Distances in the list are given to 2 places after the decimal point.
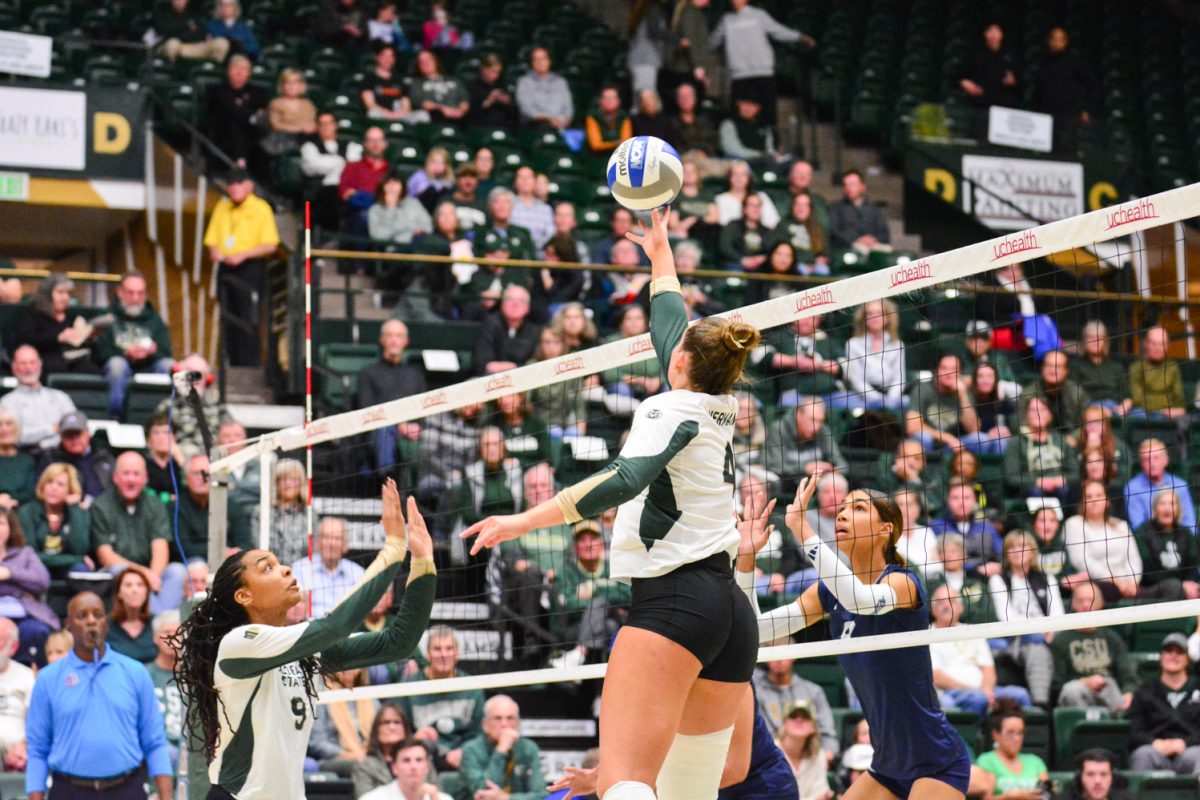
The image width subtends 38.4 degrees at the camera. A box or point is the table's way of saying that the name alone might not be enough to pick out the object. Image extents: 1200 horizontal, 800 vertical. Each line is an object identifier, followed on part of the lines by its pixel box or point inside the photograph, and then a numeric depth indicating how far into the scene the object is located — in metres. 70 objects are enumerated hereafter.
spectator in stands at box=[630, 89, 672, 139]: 18.66
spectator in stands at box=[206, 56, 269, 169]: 16.62
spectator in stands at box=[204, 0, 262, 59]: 18.22
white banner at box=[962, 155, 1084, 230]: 19.73
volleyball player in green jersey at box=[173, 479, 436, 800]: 6.04
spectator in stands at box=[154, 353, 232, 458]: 13.01
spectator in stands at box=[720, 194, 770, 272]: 16.69
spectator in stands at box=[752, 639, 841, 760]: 11.74
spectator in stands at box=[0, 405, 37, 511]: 12.30
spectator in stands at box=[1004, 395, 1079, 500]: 14.36
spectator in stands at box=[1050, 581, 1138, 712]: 12.69
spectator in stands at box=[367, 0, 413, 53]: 19.39
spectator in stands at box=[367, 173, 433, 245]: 15.86
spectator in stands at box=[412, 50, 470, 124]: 18.39
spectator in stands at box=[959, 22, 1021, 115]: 21.23
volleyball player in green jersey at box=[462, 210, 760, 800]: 5.54
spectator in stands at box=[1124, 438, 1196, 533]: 13.73
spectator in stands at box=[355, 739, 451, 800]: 10.34
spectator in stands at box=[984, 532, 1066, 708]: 12.76
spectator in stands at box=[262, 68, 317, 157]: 16.70
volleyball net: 11.66
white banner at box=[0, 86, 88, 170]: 16.47
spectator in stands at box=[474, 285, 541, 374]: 14.46
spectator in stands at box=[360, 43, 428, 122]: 17.92
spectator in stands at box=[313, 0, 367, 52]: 19.20
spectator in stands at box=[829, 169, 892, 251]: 17.92
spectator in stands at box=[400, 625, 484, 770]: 11.03
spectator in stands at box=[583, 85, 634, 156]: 18.66
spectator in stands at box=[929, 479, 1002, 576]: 12.95
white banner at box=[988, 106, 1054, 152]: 20.17
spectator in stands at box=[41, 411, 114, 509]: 12.58
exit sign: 16.81
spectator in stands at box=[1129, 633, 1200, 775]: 12.00
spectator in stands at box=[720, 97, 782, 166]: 19.39
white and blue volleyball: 6.69
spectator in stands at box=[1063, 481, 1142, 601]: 13.16
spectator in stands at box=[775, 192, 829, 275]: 16.88
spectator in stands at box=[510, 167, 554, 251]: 16.52
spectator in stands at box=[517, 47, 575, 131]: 18.84
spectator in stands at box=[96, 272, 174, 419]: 14.03
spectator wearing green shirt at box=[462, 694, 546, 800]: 10.76
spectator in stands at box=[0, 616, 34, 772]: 10.31
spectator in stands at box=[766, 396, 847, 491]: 12.87
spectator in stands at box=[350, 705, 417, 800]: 10.58
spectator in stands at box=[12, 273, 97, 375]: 13.91
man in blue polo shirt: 9.05
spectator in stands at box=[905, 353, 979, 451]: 14.06
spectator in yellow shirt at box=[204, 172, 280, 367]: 15.27
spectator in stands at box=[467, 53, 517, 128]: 18.64
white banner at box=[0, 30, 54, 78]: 16.38
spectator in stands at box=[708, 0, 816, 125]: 19.98
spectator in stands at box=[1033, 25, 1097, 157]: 21.45
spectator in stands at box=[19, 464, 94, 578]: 11.93
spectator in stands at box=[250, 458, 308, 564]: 11.24
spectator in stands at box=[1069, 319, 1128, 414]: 15.34
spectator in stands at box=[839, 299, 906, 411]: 14.50
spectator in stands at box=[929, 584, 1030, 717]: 12.41
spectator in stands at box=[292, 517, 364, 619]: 10.68
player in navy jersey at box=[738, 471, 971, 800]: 6.81
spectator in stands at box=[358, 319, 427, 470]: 13.59
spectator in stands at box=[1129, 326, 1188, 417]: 15.41
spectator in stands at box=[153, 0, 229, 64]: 17.81
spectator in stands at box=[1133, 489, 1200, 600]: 13.08
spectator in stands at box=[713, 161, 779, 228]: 17.39
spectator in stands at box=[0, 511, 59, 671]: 11.17
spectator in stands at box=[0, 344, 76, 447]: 12.84
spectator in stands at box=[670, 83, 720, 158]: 19.00
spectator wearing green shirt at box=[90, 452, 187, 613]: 11.82
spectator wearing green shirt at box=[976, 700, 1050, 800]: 11.48
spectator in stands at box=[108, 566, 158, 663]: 10.91
